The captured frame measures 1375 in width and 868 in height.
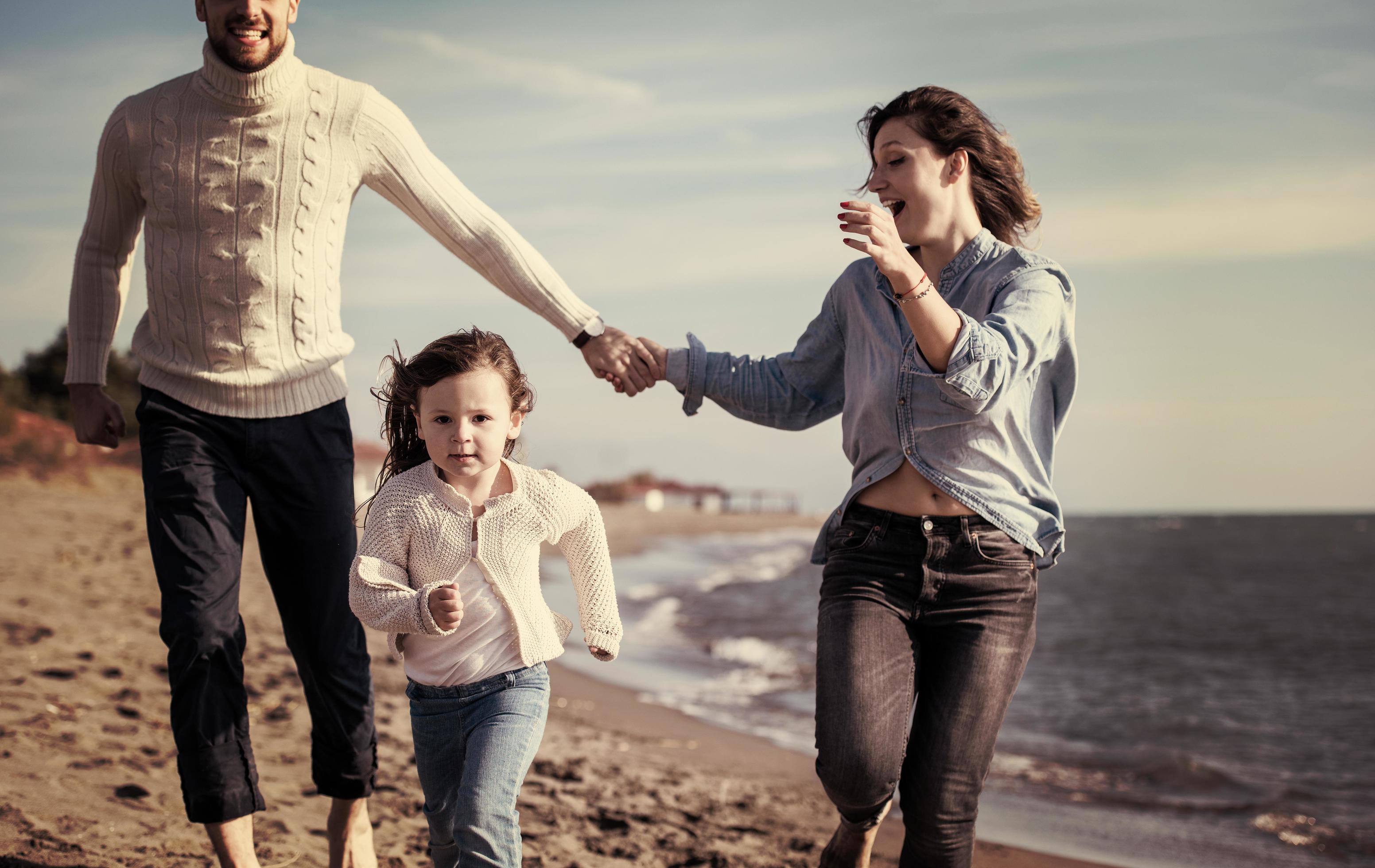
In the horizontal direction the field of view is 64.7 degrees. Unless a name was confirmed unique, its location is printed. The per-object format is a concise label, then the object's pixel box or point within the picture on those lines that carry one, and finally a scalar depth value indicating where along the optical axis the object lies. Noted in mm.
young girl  2451
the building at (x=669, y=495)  53000
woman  2688
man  2883
